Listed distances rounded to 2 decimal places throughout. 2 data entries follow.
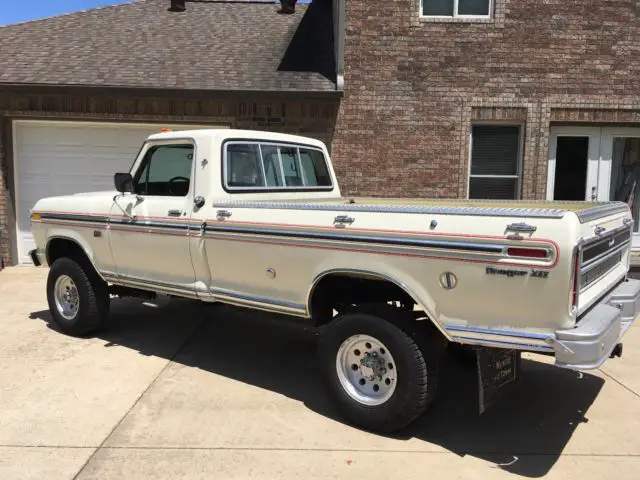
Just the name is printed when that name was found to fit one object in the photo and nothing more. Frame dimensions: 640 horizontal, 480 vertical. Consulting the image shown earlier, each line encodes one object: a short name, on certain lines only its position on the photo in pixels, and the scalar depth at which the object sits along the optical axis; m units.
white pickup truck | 3.08
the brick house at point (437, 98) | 9.14
